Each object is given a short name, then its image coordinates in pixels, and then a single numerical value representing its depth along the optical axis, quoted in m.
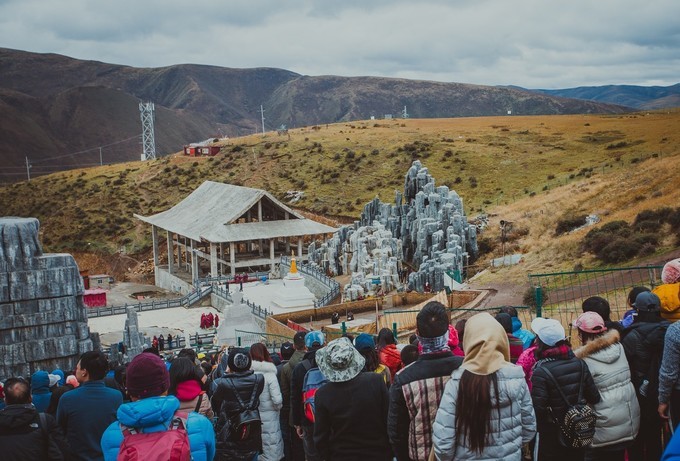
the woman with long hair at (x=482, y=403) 4.48
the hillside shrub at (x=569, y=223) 32.62
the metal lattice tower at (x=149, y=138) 103.12
